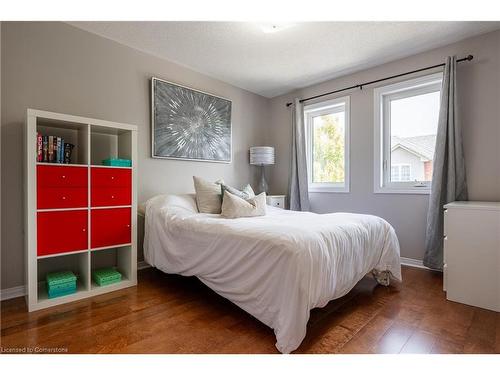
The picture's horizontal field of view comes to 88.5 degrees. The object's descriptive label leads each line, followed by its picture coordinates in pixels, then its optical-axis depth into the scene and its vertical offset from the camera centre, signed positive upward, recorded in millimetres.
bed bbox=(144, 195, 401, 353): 1419 -473
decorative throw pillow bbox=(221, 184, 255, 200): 2709 -44
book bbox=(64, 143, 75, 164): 2117 +314
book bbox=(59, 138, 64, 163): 2080 +299
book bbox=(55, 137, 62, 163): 2062 +317
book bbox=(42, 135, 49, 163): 1984 +320
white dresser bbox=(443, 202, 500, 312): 1905 -525
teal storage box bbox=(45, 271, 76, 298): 1980 -744
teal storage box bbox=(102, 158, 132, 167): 2268 +242
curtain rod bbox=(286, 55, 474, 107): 2517 +1292
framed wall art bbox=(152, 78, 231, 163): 2982 +827
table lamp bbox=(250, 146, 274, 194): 3840 +492
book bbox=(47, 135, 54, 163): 2016 +322
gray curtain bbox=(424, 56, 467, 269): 2523 +174
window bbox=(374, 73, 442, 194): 2871 +628
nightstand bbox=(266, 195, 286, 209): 3659 -189
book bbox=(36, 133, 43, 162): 1938 +328
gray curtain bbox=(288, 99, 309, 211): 3773 +417
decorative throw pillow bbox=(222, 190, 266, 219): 2439 -187
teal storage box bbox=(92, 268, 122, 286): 2230 -775
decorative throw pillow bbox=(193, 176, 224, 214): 2660 -81
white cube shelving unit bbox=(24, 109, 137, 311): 1865 -105
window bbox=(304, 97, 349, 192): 3525 +623
